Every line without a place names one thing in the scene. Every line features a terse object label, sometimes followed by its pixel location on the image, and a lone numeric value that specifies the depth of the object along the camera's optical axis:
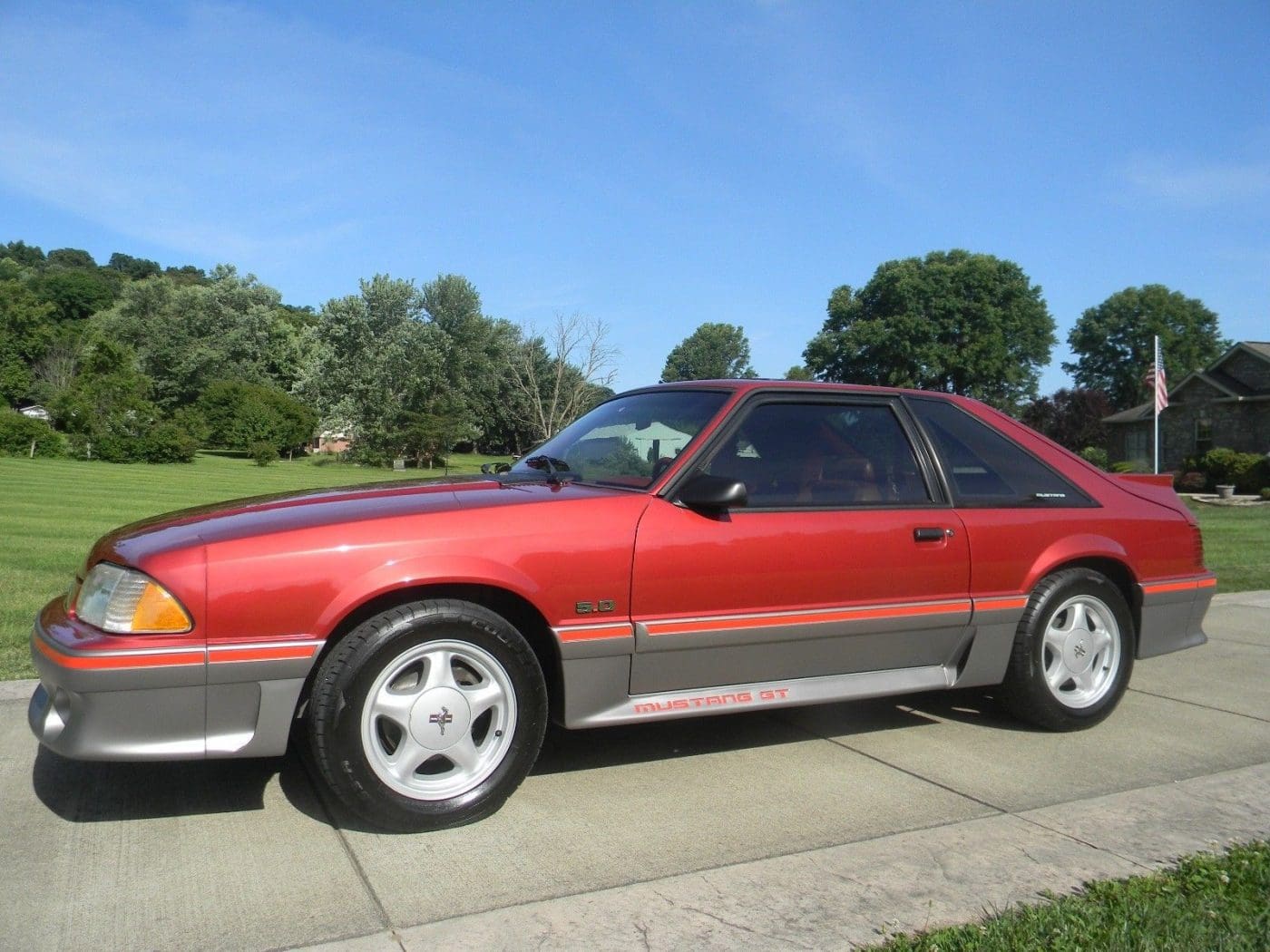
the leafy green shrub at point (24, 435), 35.75
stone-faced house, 43.97
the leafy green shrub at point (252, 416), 50.22
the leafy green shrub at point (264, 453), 43.34
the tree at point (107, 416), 38.28
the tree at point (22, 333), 74.31
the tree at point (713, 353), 115.19
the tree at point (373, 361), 56.66
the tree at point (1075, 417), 56.69
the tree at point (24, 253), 120.19
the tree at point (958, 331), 69.44
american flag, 27.66
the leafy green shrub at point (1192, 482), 36.94
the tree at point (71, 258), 121.75
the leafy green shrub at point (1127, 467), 39.09
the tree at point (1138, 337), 82.50
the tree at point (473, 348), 63.06
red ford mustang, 3.19
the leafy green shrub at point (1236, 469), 34.72
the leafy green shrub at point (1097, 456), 44.94
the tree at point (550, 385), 49.72
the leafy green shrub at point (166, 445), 38.50
